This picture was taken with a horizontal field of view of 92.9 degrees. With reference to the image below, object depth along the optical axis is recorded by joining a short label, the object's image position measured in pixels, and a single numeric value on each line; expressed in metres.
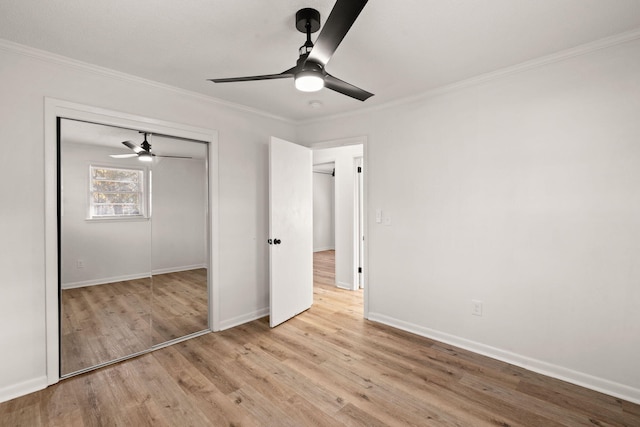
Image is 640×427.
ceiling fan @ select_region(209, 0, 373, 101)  1.26
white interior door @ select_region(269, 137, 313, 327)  3.37
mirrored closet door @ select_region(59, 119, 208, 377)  2.41
